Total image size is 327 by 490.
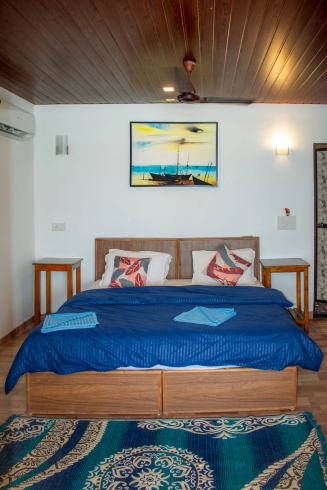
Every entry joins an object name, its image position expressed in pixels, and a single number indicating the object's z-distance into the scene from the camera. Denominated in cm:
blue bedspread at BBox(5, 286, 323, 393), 260
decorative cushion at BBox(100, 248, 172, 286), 416
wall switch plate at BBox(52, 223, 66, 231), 465
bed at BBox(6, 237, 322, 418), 262
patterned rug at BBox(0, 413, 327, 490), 203
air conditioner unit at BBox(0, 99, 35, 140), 371
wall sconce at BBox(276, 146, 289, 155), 455
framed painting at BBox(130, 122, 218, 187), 455
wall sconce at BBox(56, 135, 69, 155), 458
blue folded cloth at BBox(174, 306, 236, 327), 278
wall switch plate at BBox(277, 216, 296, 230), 460
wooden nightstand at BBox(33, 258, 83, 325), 425
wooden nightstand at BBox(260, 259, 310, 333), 418
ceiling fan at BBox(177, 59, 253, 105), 312
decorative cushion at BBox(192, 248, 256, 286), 413
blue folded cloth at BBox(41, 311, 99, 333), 272
